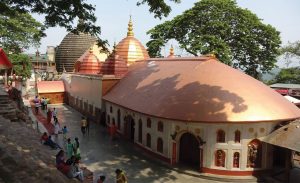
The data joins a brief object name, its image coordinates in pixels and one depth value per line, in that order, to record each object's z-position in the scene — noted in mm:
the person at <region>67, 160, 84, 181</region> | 12235
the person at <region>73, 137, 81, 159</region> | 16500
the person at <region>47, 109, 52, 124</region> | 26266
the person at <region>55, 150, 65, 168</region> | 12693
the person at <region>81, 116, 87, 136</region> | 24234
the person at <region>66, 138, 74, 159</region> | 16828
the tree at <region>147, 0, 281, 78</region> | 37812
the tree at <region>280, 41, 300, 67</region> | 43781
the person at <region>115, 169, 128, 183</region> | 12398
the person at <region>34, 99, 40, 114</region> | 31005
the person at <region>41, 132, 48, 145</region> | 17594
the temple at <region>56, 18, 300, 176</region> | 16766
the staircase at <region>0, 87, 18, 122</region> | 17628
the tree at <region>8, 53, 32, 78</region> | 43781
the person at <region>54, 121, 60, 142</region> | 21719
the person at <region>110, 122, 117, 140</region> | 23528
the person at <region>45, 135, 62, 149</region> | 17609
